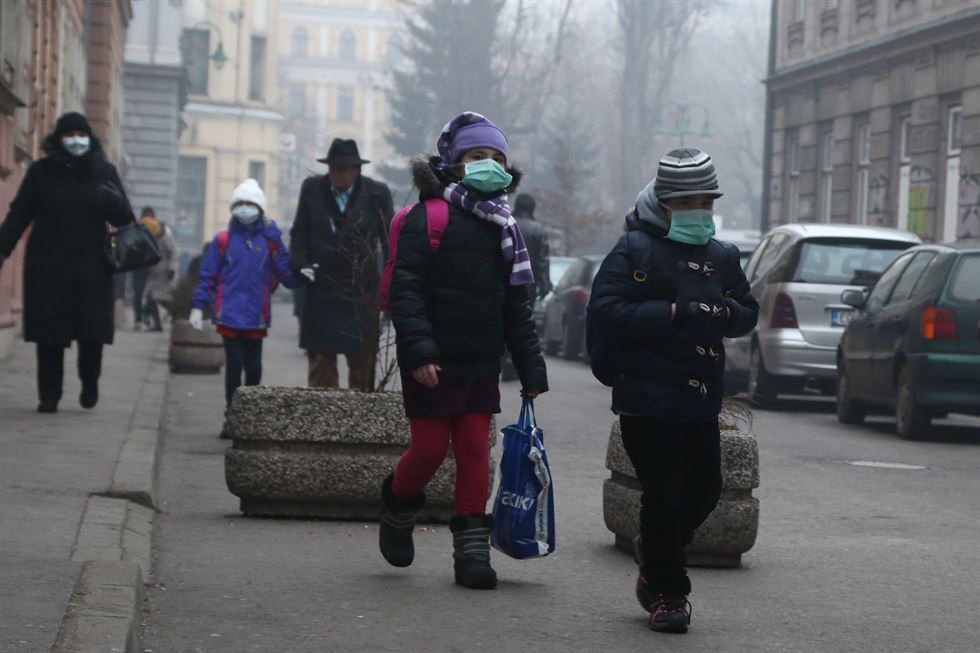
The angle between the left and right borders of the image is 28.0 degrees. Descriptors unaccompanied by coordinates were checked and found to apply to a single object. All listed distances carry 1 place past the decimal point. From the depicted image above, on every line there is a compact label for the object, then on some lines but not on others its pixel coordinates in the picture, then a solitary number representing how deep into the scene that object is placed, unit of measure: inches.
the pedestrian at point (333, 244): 441.4
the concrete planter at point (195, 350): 770.8
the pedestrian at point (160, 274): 1158.3
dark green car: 566.9
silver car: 677.9
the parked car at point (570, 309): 1016.9
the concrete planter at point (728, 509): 308.0
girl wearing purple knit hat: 276.2
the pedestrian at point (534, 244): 730.8
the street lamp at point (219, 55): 2268.7
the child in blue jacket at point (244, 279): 471.8
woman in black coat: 471.2
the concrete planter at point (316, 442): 339.9
